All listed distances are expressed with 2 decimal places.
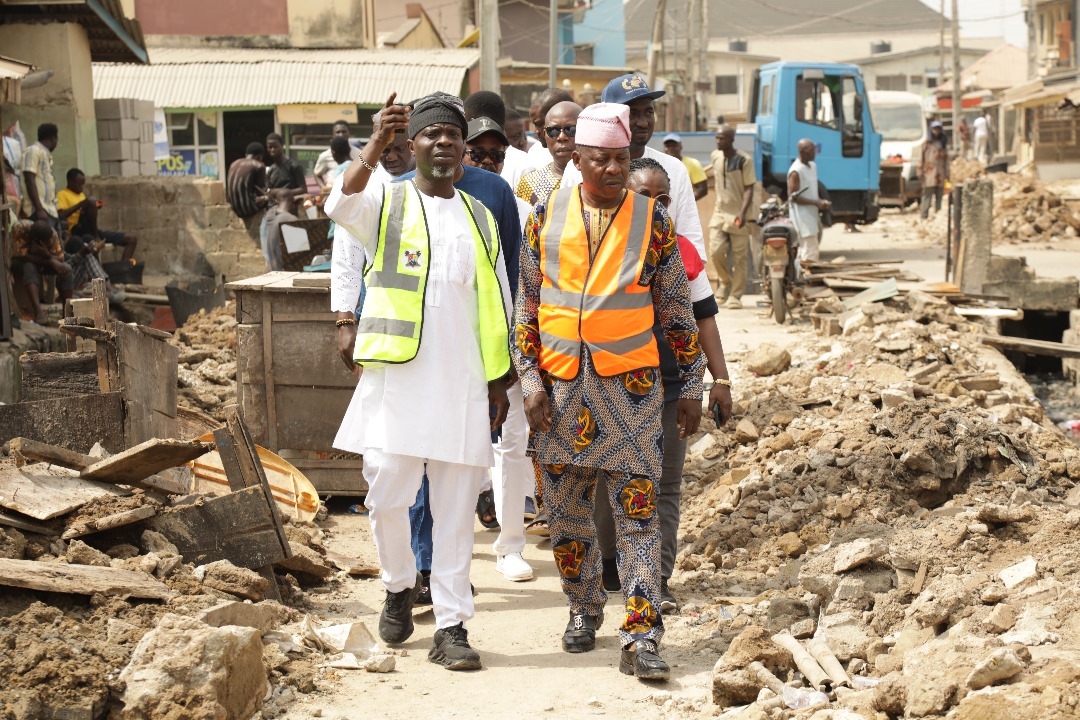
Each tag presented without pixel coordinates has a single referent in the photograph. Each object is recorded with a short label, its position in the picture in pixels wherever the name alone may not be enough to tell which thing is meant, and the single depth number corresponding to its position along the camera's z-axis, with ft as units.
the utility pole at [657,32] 215.92
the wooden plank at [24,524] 32.07
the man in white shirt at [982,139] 270.46
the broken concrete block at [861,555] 33.40
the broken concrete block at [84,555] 31.68
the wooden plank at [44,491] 32.71
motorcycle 90.48
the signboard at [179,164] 177.06
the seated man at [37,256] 74.90
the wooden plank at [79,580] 28.89
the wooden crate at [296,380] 47.32
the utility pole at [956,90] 321.32
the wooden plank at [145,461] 34.22
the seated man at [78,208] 90.17
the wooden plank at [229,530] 34.76
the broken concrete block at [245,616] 29.17
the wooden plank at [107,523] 32.94
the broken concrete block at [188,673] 26.16
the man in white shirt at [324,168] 91.71
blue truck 138.00
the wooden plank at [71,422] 39.88
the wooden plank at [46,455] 35.58
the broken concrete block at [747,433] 52.60
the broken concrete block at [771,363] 67.72
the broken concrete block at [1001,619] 28.12
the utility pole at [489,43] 122.11
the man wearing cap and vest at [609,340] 30.35
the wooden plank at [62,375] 44.21
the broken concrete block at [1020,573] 29.96
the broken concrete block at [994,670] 24.39
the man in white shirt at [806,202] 99.66
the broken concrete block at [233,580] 32.73
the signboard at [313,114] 180.65
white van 230.68
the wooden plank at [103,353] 42.42
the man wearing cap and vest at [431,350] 31.01
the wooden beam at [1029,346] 76.33
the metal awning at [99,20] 94.99
